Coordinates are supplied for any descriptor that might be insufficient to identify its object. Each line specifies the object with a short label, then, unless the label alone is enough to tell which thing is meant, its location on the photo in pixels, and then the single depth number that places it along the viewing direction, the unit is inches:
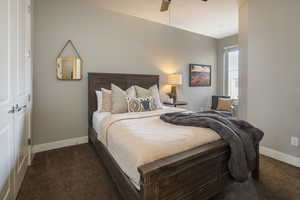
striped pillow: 107.4
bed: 42.9
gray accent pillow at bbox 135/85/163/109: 123.4
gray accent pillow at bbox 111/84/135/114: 105.0
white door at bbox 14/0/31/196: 65.5
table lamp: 158.2
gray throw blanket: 58.6
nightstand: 156.6
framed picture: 186.2
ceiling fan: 87.3
